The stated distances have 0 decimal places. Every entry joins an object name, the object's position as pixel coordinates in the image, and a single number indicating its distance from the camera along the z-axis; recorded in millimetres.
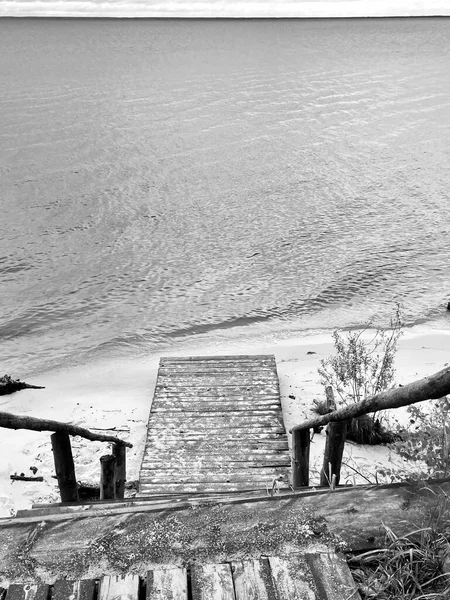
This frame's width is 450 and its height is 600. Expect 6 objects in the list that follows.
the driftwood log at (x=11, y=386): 10938
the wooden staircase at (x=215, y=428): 7137
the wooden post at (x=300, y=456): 5359
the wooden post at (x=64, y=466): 4852
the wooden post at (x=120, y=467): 6172
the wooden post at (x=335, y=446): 4473
